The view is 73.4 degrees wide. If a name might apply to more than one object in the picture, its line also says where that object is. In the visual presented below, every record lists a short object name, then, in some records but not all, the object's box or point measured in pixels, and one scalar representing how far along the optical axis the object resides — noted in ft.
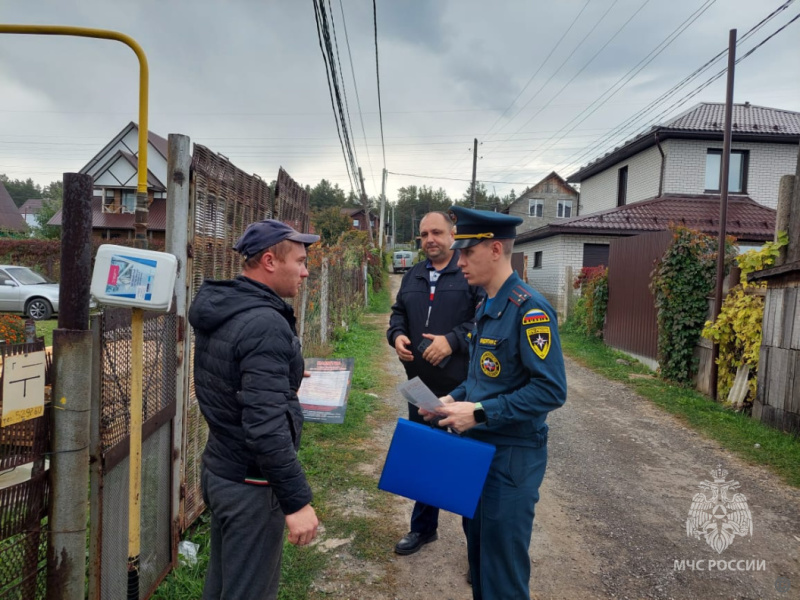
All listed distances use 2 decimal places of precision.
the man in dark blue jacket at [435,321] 11.11
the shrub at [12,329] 23.28
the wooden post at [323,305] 31.36
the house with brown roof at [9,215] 150.20
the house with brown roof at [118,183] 90.53
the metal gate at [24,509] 5.71
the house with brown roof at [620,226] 51.57
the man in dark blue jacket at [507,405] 7.17
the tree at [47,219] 113.41
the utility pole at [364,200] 86.06
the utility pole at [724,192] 24.11
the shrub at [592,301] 40.68
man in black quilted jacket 5.92
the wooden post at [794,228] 20.29
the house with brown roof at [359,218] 234.38
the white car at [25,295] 47.34
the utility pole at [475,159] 110.83
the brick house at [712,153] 55.83
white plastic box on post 6.38
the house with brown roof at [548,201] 147.13
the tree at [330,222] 148.01
